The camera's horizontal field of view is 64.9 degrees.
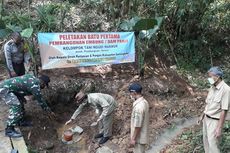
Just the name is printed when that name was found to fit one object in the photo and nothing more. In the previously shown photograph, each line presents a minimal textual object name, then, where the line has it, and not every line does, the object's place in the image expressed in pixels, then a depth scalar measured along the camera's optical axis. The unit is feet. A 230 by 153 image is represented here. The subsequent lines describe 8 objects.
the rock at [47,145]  12.31
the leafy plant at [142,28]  14.77
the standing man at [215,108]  9.51
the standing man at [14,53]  12.60
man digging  11.49
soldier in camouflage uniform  11.39
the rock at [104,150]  11.83
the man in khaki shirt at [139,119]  9.56
